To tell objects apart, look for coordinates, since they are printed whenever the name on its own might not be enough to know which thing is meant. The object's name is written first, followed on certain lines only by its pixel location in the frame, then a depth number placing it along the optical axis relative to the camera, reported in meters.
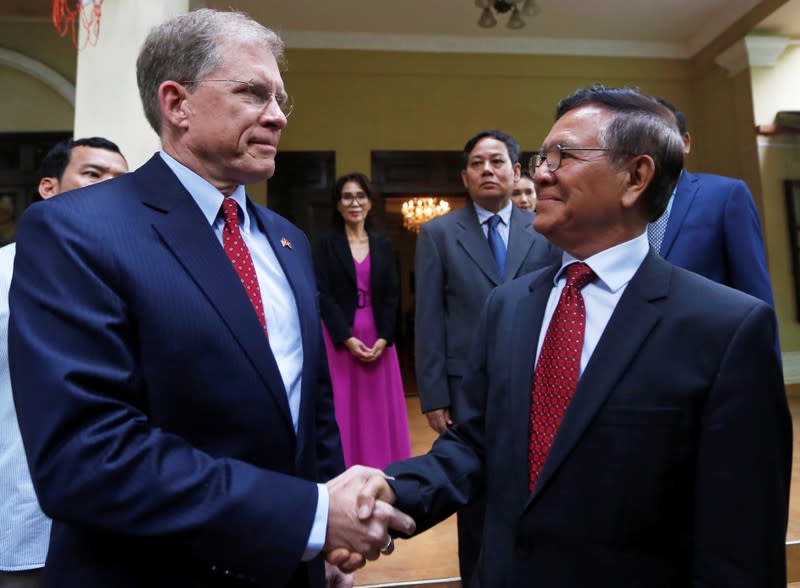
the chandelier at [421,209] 8.22
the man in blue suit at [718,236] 1.82
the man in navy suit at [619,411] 0.93
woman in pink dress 3.10
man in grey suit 2.30
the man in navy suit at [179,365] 0.83
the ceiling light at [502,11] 5.21
